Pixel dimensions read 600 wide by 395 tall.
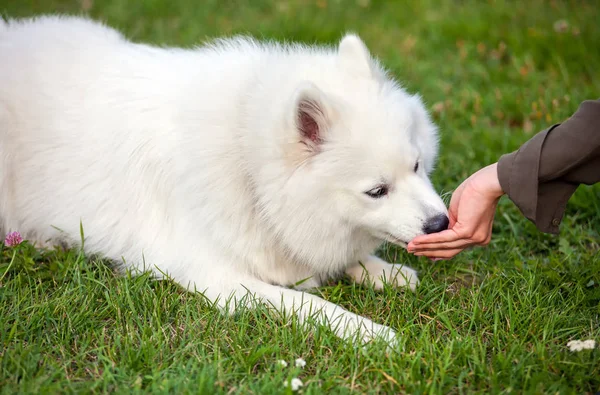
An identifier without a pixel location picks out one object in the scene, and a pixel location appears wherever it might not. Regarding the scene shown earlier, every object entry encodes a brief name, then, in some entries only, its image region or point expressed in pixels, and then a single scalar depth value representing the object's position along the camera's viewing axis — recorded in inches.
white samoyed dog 107.7
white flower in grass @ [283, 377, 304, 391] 91.7
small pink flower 126.8
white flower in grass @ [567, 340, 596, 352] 99.7
